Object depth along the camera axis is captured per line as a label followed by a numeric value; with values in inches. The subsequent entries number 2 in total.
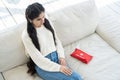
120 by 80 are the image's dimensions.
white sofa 76.0
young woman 68.7
